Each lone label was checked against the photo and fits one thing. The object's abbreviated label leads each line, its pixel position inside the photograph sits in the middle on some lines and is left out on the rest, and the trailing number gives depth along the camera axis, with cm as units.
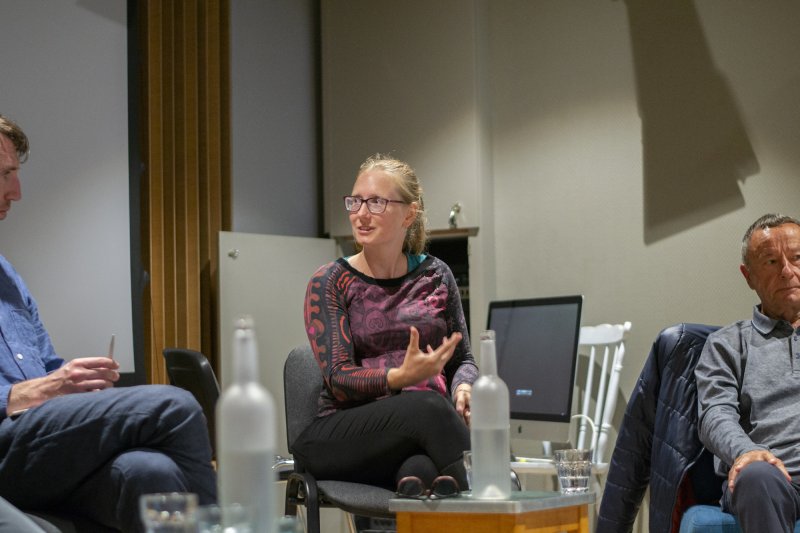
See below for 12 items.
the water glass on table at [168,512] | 222
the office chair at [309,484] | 386
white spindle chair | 544
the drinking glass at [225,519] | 217
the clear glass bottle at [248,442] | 216
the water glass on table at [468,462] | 342
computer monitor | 530
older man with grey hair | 369
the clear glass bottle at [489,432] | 324
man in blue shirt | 334
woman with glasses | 381
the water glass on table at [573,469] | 368
